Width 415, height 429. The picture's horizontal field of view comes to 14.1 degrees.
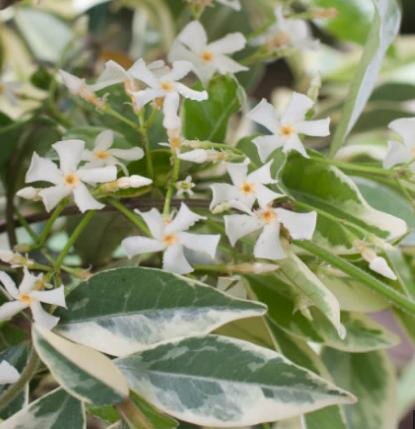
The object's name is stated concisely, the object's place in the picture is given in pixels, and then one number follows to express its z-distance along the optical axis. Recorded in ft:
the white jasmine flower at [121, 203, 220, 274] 1.34
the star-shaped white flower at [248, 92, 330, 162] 1.39
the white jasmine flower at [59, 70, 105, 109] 1.41
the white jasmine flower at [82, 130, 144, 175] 1.38
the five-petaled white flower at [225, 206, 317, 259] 1.34
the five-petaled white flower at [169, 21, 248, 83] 1.49
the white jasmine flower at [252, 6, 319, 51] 1.56
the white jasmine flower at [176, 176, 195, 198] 1.36
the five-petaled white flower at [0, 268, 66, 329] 1.33
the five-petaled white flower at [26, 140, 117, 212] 1.35
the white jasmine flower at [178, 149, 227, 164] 1.35
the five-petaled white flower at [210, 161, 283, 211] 1.35
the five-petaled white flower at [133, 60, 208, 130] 1.36
